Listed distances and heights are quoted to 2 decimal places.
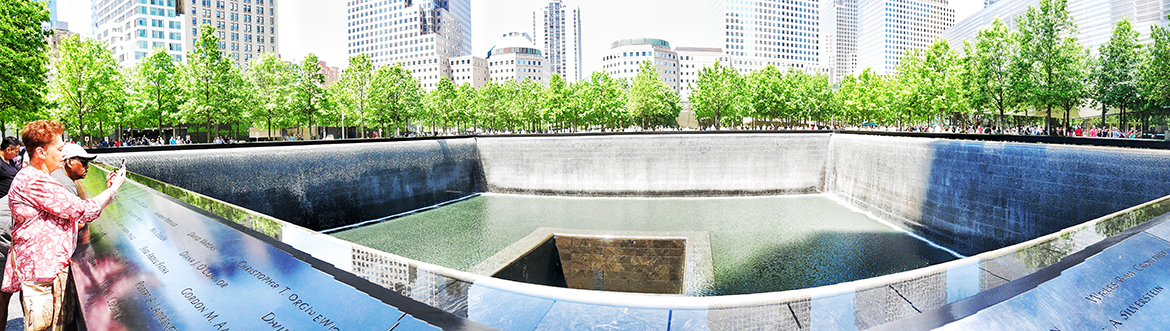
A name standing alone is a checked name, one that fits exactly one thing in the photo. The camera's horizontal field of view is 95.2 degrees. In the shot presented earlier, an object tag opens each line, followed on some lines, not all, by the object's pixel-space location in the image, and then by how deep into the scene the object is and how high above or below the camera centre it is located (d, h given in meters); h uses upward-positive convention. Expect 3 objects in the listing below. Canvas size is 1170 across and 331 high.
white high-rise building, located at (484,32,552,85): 136.50 +22.36
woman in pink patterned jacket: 3.18 -0.51
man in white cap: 3.85 -0.08
